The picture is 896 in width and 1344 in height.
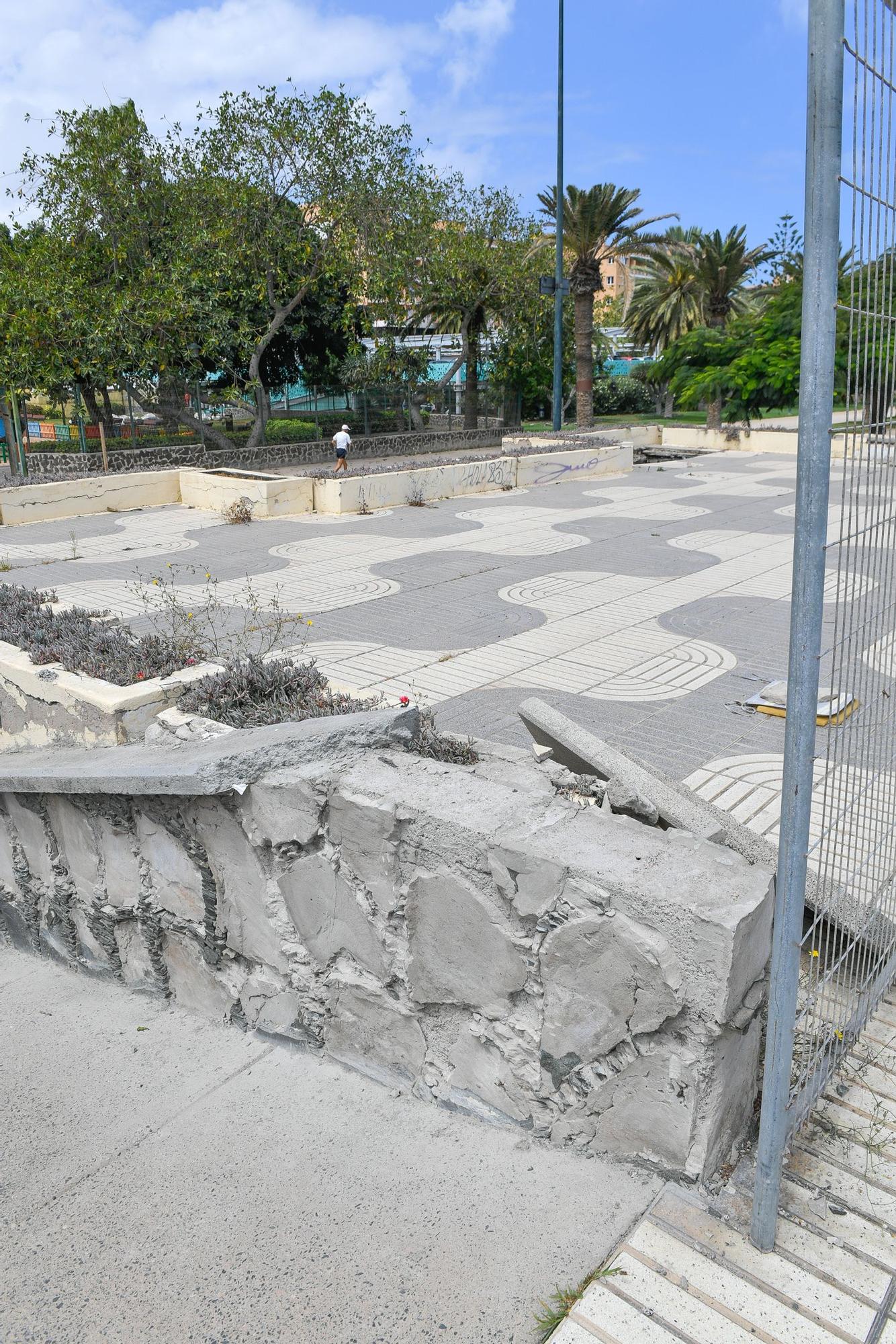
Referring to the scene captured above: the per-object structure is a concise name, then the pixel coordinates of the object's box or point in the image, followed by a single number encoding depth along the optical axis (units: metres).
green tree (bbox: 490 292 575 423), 32.25
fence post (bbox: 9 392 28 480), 21.96
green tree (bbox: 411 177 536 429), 28.58
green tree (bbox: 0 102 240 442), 19.92
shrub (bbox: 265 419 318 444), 30.72
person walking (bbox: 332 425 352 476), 21.36
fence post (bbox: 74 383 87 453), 22.27
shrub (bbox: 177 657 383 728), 4.34
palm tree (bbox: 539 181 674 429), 29.98
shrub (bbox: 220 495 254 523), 16.52
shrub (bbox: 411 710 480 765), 3.70
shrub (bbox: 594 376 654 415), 46.97
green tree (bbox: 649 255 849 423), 28.42
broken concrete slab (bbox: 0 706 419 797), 3.13
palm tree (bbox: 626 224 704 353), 39.72
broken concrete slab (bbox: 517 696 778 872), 3.26
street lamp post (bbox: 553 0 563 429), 25.30
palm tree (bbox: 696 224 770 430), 35.78
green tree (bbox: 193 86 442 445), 23.20
